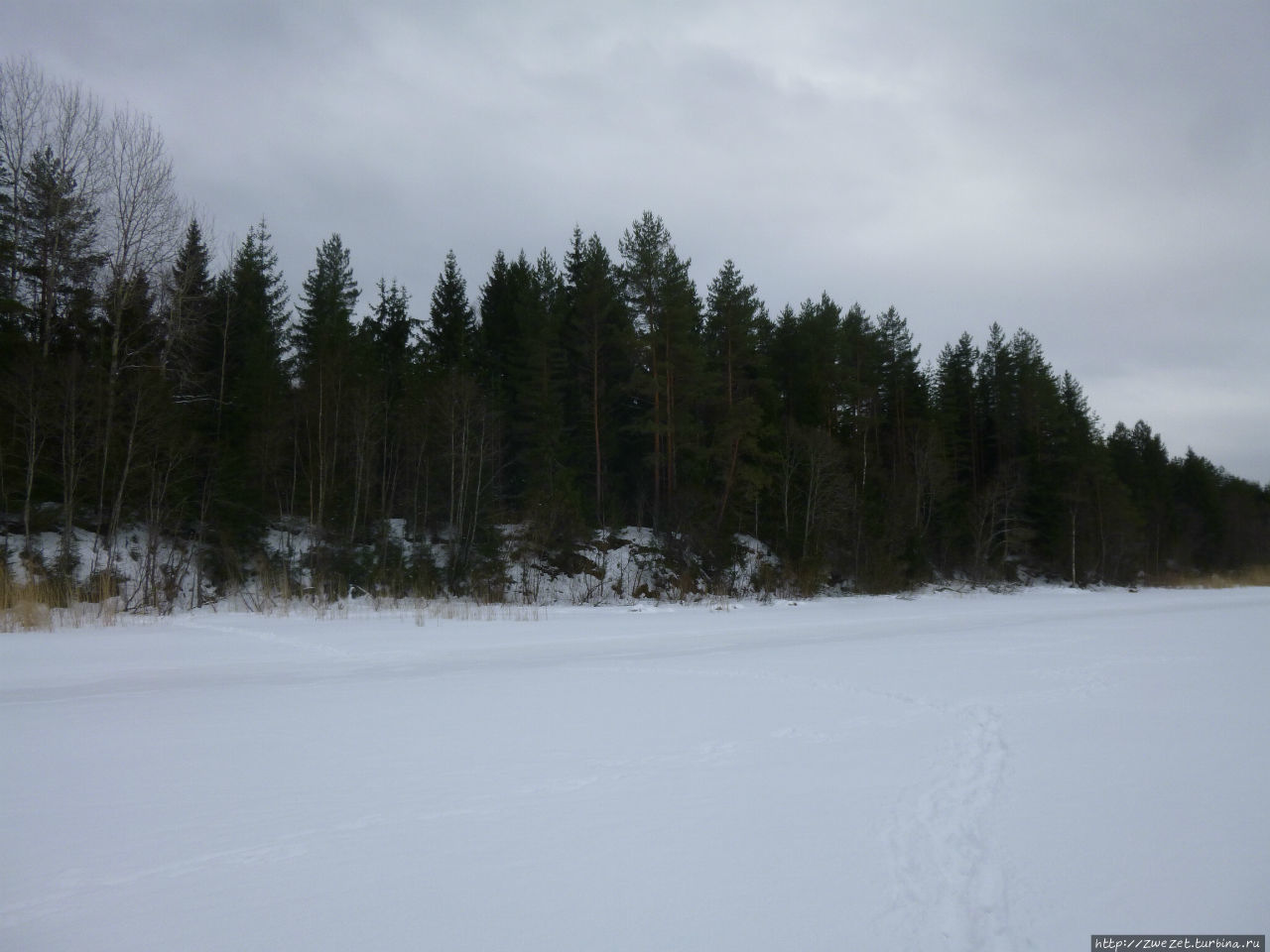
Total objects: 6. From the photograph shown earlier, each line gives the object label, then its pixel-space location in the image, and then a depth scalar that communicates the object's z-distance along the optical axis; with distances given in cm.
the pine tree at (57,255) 2542
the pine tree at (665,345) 3531
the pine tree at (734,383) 3547
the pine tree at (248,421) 2852
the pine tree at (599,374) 3734
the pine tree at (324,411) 3086
